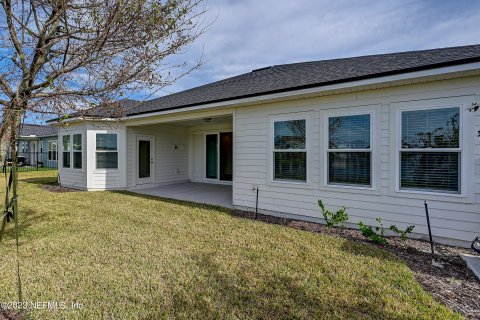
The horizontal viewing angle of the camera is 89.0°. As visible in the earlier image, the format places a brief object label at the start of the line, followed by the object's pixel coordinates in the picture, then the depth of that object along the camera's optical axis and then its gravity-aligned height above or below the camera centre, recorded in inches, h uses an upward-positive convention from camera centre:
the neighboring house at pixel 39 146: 885.2 +39.8
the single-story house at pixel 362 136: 167.3 +18.6
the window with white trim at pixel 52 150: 874.6 +21.5
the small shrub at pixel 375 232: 176.1 -56.6
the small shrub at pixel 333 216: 190.9 -46.9
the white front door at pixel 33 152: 975.0 +16.0
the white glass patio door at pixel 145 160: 422.6 -6.2
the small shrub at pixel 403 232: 172.4 -52.2
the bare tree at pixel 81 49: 102.4 +49.1
